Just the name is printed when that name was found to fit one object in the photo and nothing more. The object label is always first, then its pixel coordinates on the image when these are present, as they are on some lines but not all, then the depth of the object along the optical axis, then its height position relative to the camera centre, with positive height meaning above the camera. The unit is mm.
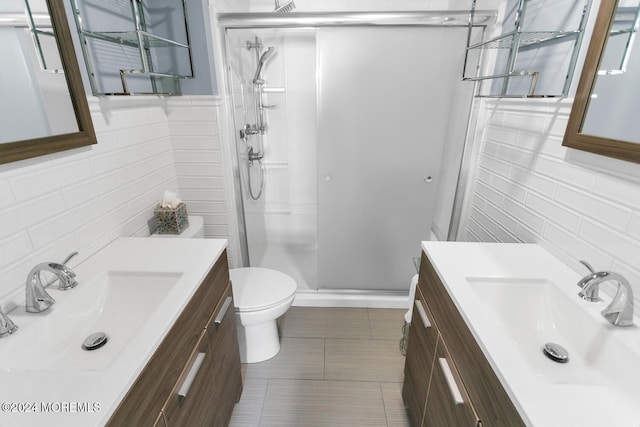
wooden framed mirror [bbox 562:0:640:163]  866 +24
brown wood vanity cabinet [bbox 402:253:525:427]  747 -758
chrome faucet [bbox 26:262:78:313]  840 -486
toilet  1635 -1014
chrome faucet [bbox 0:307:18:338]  787 -545
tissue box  1597 -587
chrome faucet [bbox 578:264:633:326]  774 -473
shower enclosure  1766 -194
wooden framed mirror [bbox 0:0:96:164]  905 -72
